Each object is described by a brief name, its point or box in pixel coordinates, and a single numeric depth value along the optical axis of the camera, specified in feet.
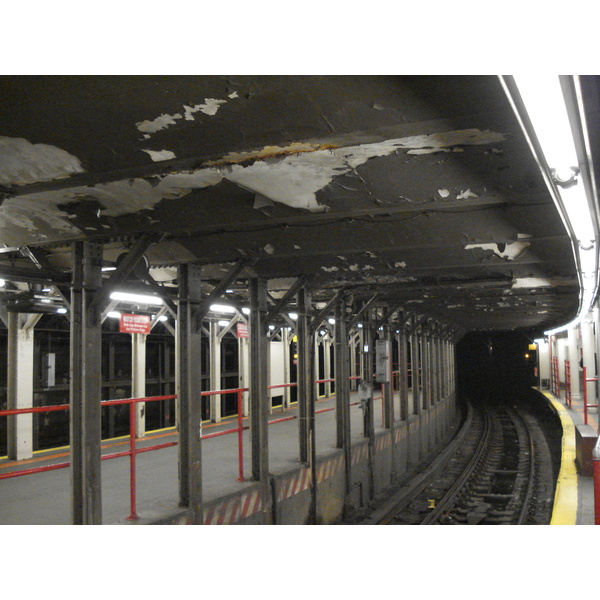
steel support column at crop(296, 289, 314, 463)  26.53
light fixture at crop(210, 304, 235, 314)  39.21
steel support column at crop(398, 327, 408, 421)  46.24
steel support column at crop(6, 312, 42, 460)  26.71
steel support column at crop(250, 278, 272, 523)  22.20
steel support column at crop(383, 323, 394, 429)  40.09
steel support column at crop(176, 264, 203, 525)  18.33
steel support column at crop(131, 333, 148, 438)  33.99
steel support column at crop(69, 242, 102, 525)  15.08
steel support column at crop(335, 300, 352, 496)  30.60
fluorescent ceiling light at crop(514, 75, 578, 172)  6.67
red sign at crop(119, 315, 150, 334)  31.89
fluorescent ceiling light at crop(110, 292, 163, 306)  29.25
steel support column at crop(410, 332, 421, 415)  52.00
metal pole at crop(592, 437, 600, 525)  15.38
